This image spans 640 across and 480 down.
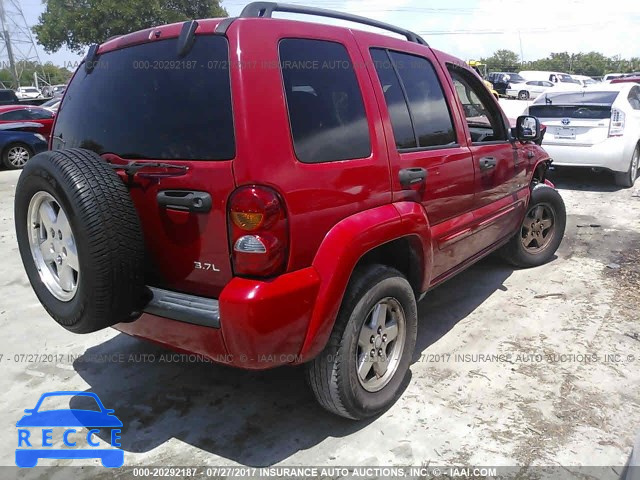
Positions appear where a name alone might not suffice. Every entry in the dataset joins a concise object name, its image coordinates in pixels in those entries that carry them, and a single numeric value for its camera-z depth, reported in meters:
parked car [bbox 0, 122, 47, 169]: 11.89
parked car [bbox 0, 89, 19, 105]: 18.61
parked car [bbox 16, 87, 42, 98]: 38.58
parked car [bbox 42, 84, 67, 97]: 34.51
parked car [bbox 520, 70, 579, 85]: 30.90
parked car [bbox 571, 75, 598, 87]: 31.63
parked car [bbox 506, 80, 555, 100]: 28.33
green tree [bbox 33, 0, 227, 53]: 30.06
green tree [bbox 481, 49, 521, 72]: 57.12
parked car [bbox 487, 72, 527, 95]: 29.41
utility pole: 45.78
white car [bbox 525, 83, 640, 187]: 8.04
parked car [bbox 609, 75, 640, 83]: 18.83
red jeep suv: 2.31
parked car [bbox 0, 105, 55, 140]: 12.71
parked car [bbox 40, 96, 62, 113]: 18.43
